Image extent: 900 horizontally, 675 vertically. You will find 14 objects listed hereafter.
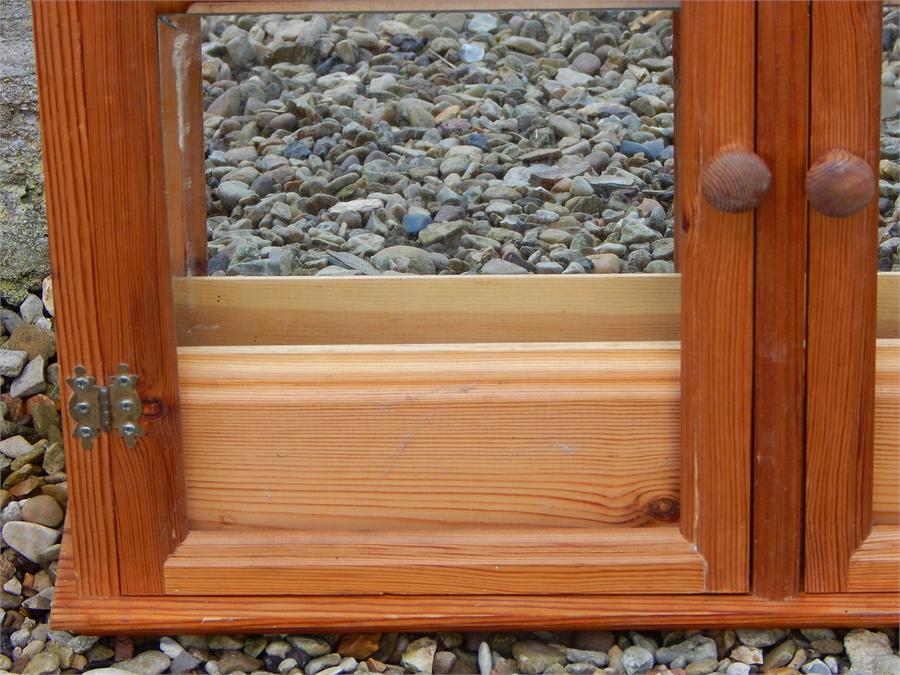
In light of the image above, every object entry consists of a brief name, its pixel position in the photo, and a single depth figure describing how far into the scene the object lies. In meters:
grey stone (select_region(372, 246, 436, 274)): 1.50
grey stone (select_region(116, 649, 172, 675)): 1.24
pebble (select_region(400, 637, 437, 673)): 1.24
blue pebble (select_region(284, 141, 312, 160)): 1.63
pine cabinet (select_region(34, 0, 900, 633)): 1.18
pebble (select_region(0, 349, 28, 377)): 1.50
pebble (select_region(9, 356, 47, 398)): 1.49
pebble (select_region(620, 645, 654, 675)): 1.23
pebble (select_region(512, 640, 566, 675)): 1.24
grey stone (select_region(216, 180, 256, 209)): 1.46
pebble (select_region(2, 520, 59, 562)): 1.35
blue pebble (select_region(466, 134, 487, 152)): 1.67
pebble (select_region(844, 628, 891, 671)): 1.23
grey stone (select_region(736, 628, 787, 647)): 1.25
